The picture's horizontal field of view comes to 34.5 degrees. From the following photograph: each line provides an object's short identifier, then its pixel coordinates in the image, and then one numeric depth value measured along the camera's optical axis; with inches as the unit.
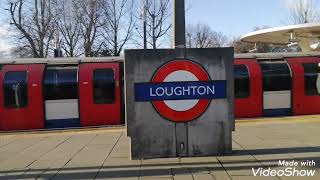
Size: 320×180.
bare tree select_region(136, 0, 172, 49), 1852.9
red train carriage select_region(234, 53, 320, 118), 677.3
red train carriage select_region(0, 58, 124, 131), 637.3
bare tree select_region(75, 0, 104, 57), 1801.2
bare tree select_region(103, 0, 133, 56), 1809.8
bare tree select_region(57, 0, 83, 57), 1844.2
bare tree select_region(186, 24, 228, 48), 2851.6
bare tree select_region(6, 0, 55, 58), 1870.1
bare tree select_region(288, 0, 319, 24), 2444.6
